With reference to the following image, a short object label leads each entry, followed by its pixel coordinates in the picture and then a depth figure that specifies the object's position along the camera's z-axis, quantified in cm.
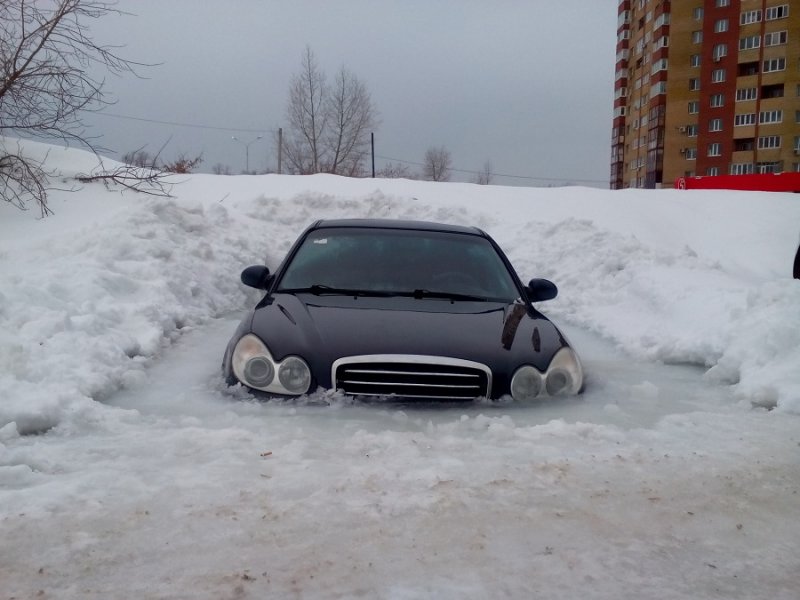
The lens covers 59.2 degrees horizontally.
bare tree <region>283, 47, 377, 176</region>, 4347
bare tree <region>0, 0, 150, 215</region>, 978
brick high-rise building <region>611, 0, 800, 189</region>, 5888
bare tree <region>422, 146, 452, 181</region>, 6305
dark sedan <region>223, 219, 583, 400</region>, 395
